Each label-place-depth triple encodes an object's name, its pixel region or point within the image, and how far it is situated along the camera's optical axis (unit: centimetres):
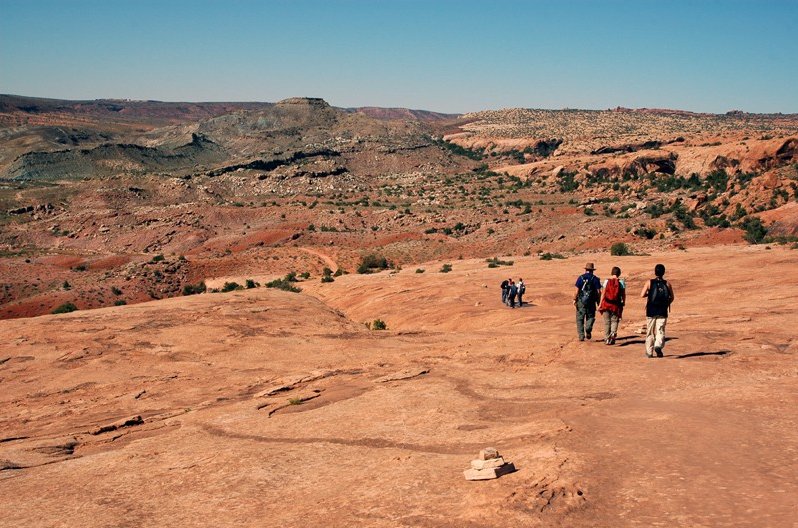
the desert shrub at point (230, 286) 3878
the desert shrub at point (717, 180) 5959
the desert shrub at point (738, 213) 4588
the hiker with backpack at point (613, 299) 1409
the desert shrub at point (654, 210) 5262
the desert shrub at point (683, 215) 4753
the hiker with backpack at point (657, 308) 1291
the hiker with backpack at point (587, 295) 1472
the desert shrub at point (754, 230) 3944
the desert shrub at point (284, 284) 3816
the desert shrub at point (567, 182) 7575
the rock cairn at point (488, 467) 746
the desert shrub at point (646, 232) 4693
